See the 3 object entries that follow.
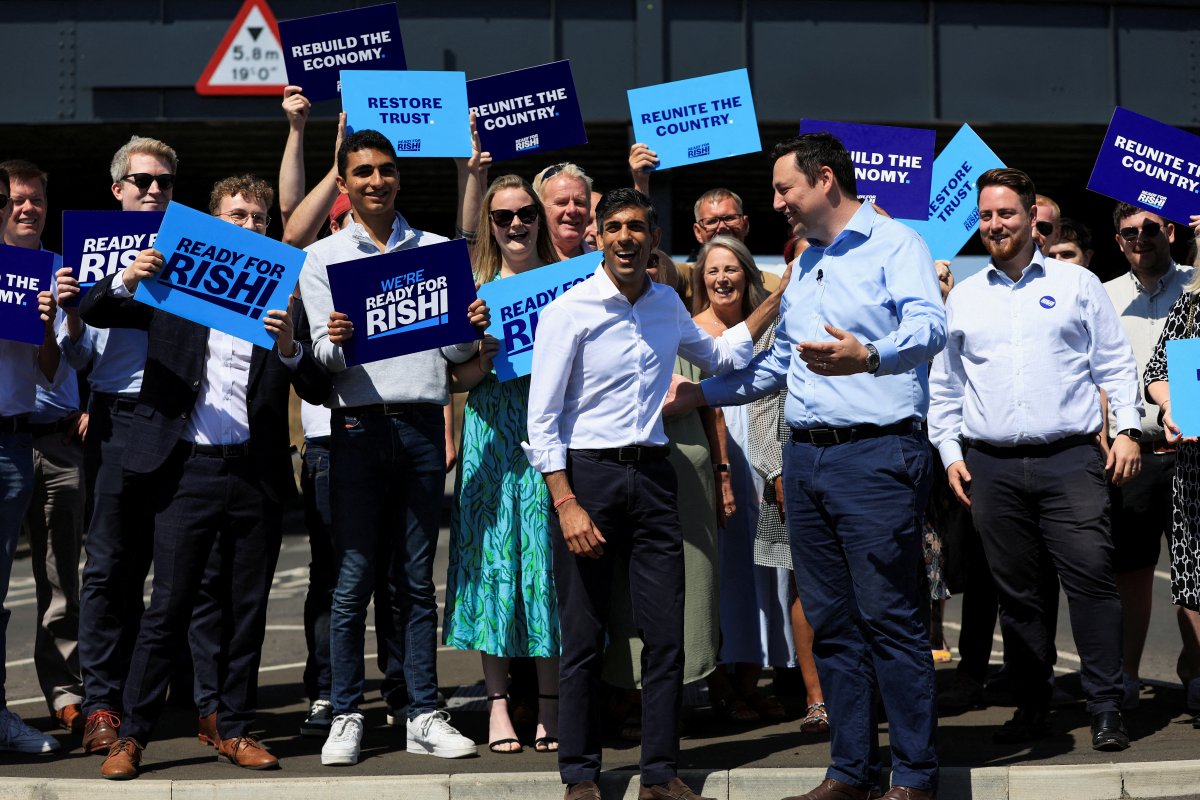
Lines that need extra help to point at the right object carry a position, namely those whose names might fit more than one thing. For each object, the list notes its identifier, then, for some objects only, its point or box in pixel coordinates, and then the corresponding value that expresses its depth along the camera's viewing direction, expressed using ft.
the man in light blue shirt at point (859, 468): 17.46
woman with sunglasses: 20.84
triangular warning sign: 55.16
